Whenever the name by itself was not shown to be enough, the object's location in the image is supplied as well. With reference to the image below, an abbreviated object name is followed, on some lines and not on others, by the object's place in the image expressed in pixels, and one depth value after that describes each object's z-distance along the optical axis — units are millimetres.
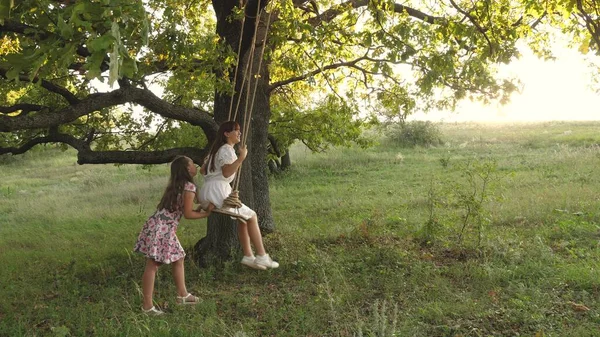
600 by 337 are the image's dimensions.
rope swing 6715
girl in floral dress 7000
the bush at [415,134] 33562
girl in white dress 7031
